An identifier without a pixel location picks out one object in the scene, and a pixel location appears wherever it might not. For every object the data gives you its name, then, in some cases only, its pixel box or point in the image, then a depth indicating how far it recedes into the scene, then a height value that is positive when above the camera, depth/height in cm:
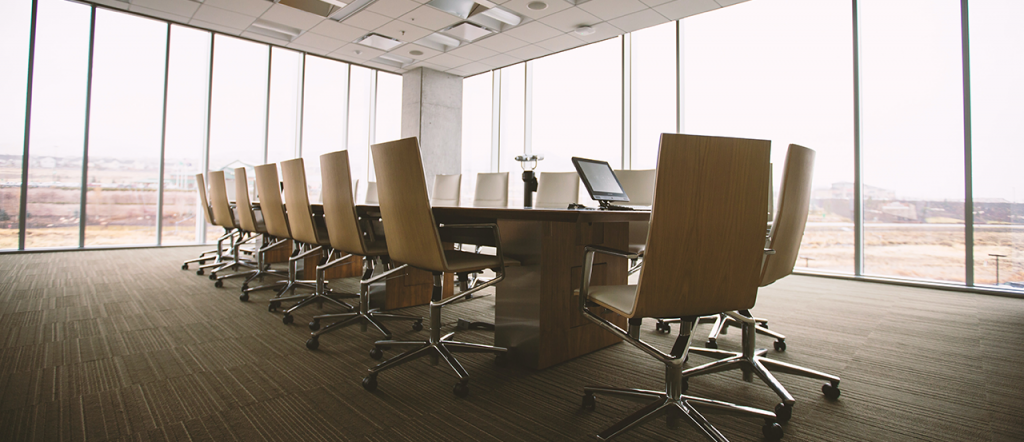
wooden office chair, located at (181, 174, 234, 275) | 505 +11
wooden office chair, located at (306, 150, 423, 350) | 248 -2
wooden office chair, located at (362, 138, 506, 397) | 190 -3
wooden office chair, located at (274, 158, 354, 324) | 293 +4
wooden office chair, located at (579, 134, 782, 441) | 132 -1
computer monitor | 263 +33
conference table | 223 -29
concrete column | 852 +218
